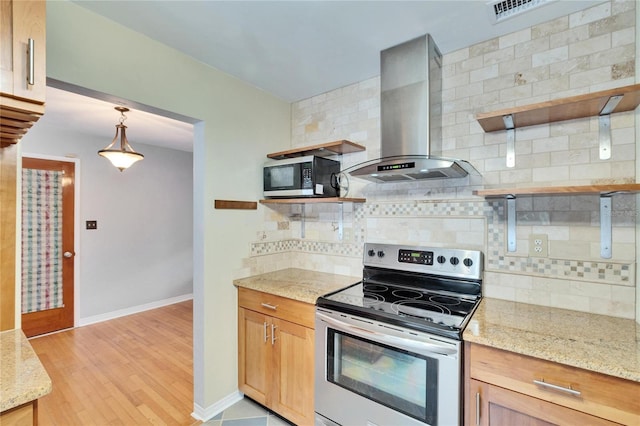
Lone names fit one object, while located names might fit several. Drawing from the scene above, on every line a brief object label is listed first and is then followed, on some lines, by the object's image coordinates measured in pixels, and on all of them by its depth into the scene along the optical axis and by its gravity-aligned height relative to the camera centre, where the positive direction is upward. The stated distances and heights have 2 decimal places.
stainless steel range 1.29 -0.64
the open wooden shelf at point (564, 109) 1.25 +0.50
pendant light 2.89 +0.60
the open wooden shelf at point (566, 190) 1.18 +0.10
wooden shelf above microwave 2.17 +0.50
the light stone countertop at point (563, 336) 1.02 -0.51
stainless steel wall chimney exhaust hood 1.73 +0.65
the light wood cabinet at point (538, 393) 1.00 -0.68
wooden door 3.35 -0.38
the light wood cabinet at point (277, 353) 1.82 -0.95
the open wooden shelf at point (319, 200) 2.09 +0.09
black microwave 2.15 +0.27
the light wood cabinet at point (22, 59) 0.92 +0.50
